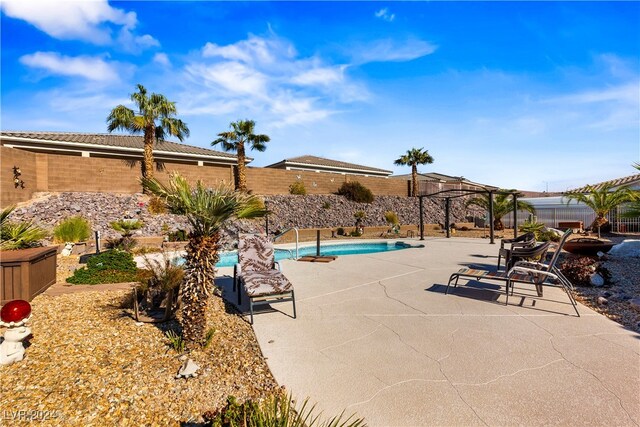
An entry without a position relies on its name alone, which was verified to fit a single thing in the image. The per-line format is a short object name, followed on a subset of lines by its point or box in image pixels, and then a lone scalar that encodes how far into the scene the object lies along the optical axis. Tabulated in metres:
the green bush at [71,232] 11.92
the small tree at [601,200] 17.12
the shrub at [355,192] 28.61
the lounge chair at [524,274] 5.38
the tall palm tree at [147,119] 19.62
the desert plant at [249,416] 2.04
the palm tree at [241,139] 24.05
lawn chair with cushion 5.01
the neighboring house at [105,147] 20.98
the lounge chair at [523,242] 8.09
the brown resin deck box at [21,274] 5.27
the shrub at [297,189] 26.33
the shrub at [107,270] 6.98
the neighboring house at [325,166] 36.69
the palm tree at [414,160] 32.62
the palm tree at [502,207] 21.50
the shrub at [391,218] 26.98
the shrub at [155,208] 18.67
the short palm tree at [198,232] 3.57
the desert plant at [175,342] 3.78
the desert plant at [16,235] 7.08
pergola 15.20
